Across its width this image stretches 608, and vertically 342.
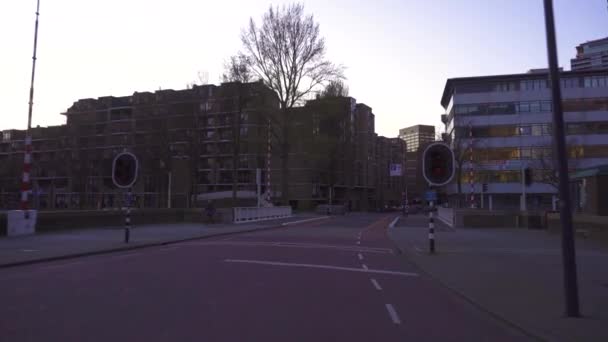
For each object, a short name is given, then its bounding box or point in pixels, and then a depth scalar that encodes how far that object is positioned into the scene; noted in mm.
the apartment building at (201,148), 52344
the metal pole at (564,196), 8414
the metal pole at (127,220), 22112
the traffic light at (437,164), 19719
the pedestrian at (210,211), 40003
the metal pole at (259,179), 48406
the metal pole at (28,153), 24000
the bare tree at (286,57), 51750
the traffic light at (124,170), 23781
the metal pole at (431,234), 19344
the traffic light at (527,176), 33969
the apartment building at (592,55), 96750
